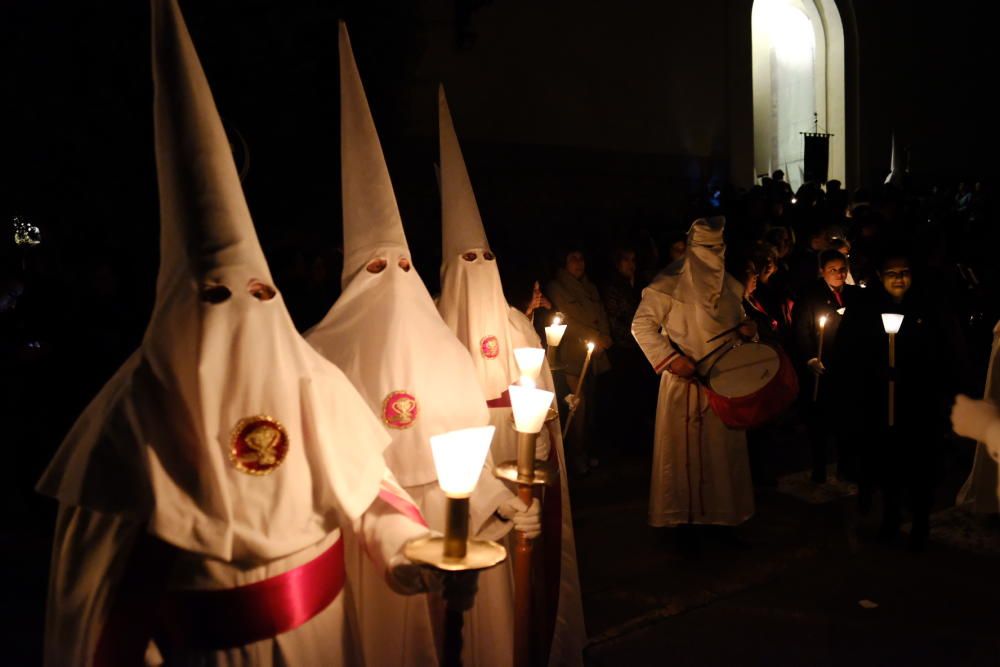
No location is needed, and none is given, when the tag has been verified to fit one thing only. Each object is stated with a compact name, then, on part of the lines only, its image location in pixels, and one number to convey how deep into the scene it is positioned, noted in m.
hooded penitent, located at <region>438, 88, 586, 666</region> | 4.44
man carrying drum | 5.54
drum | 4.97
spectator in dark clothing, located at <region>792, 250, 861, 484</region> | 7.05
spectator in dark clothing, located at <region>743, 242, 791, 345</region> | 8.05
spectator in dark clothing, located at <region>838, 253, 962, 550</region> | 5.60
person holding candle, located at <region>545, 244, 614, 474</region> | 7.63
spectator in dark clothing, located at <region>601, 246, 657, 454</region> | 8.29
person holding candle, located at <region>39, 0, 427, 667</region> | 2.12
